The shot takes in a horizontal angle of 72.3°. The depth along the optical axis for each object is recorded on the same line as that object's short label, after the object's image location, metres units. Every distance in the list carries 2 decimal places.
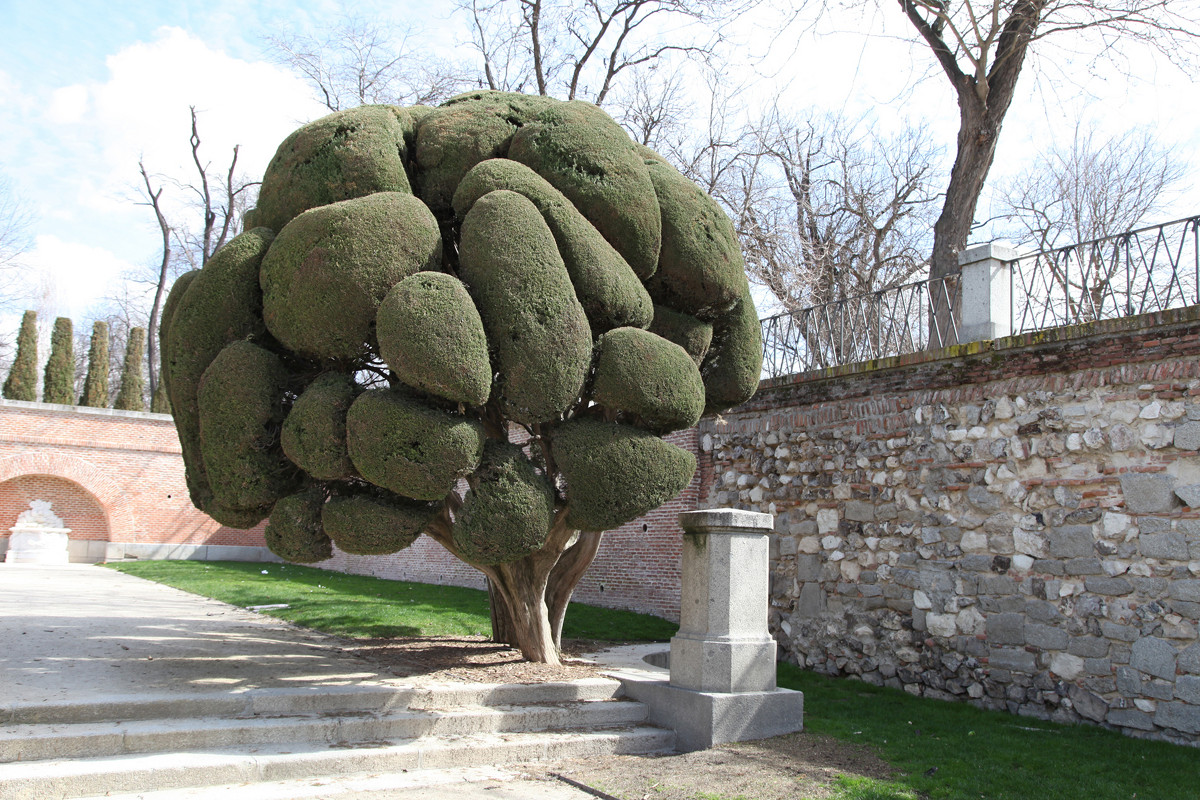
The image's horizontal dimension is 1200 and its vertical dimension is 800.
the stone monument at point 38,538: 19.25
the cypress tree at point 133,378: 23.80
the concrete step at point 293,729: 4.54
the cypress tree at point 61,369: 22.74
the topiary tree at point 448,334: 5.45
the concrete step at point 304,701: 4.88
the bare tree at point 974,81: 10.20
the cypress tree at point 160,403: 23.26
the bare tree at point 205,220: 25.77
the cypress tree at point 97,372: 23.05
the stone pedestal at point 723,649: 5.89
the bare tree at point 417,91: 14.85
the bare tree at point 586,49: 15.26
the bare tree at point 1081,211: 18.78
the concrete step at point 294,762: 4.20
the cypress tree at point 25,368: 22.06
